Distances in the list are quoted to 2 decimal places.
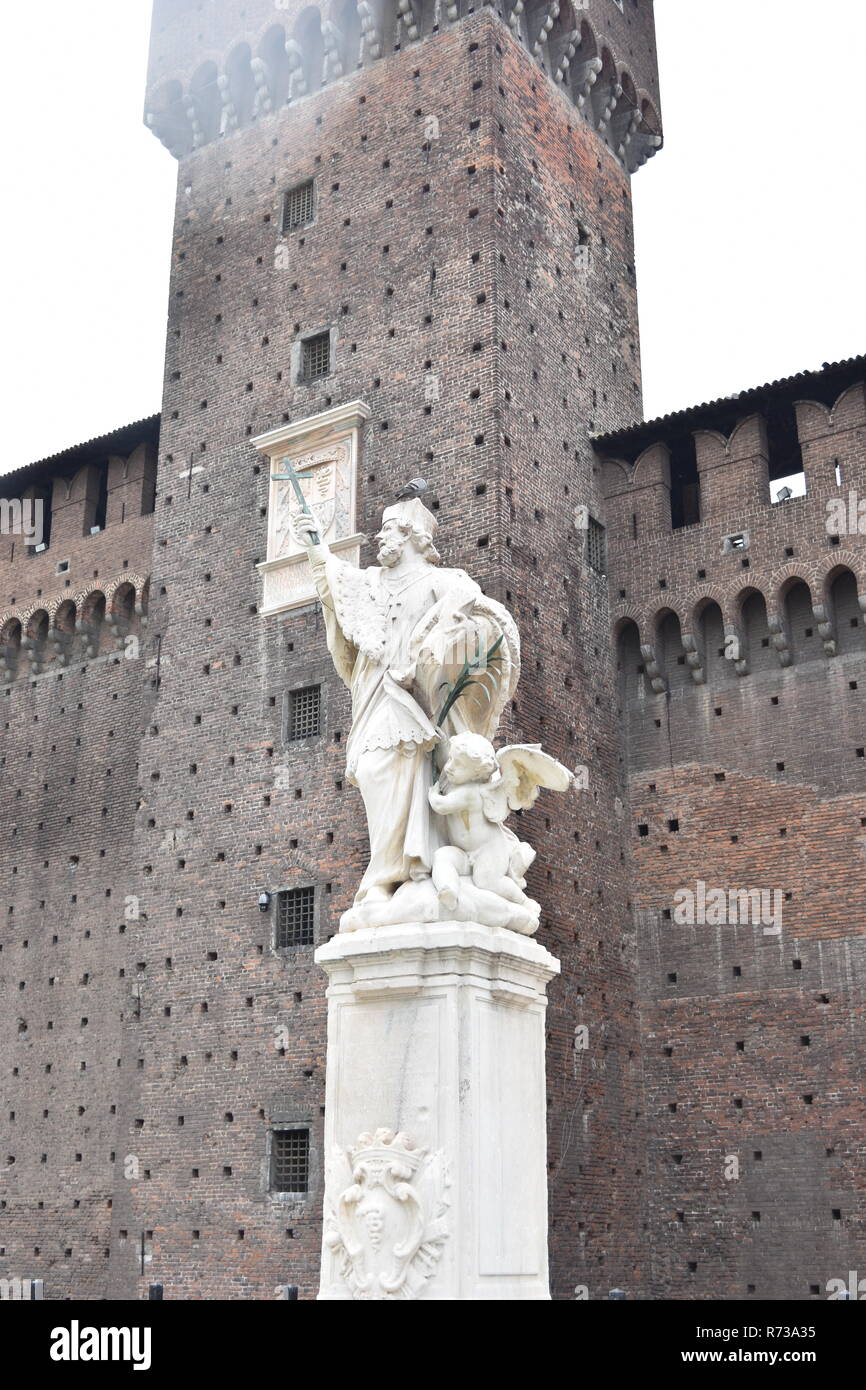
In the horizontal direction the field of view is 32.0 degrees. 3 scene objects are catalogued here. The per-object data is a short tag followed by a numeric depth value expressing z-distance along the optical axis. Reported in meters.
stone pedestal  5.69
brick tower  15.20
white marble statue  6.29
